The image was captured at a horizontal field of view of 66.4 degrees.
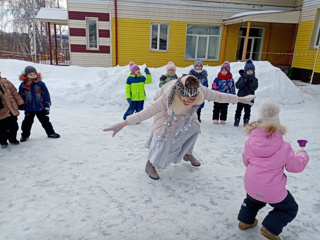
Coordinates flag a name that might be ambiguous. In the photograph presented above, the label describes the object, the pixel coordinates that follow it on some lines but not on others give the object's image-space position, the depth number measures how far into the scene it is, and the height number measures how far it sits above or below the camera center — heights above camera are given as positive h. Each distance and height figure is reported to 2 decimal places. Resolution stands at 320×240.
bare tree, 25.06 +3.39
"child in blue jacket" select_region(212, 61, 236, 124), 5.91 -0.69
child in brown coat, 4.05 -1.08
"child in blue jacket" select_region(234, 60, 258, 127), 5.52 -0.63
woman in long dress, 2.72 -0.80
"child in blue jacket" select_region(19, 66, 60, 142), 4.25 -0.91
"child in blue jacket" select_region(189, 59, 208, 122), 5.67 -0.41
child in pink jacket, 2.04 -0.89
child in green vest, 5.61 -0.86
